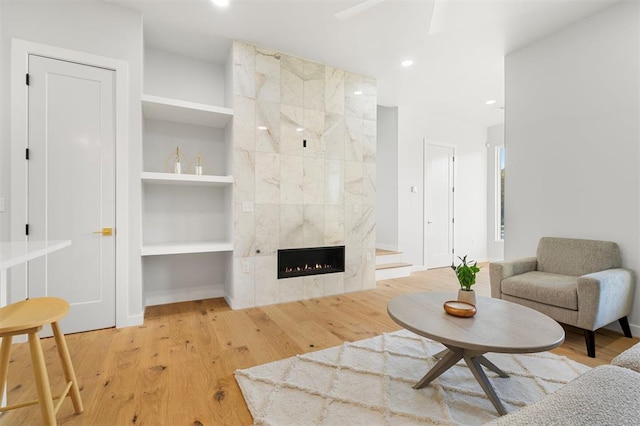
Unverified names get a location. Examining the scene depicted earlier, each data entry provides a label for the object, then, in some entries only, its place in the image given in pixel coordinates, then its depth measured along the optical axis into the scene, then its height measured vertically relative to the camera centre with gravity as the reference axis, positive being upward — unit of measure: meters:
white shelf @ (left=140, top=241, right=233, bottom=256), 2.93 -0.37
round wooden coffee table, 1.41 -0.62
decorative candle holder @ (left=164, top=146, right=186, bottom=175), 3.56 +0.63
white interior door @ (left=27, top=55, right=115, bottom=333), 2.52 +0.25
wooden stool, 1.21 -0.48
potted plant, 1.87 -0.44
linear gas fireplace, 3.63 -0.64
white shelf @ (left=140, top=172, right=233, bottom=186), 2.98 +0.35
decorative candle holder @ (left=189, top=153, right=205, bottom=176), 3.52 +0.62
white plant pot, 1.88 -0.55
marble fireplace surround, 3.38 +0.52
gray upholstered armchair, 2.24 -0.62
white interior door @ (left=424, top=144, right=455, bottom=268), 5.73 +0.14
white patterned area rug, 1.54 -1.07
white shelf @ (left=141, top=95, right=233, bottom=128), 3.00 +1.11
